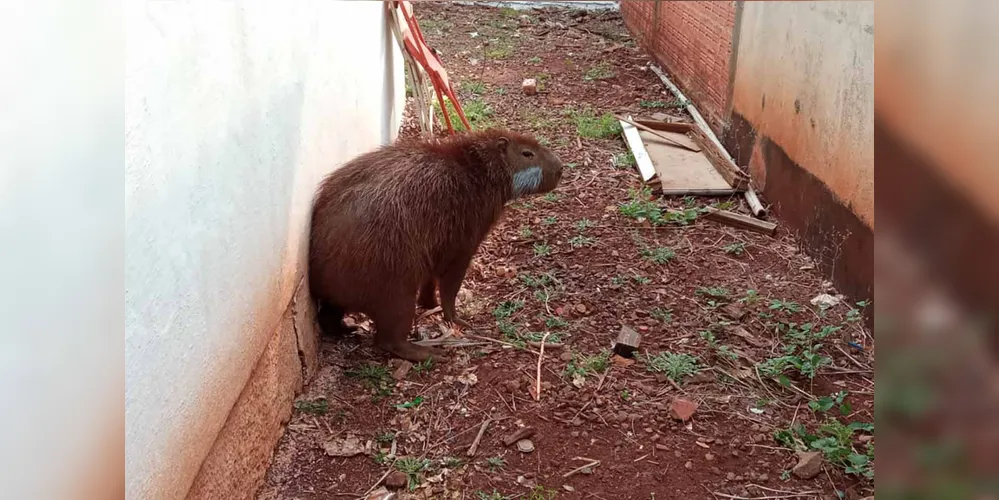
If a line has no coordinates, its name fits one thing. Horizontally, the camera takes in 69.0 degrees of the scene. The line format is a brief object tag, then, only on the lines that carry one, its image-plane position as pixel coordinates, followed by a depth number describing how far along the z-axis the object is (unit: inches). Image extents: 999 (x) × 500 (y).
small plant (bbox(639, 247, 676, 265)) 190.2
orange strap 234.1
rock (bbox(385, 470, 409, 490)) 117.5
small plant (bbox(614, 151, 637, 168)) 245.9
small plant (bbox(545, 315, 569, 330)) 163.3
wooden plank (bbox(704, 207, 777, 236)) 207.5
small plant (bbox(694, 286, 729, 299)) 174.9
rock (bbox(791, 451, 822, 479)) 119.6
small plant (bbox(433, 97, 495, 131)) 270.1
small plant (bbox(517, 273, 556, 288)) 180.1
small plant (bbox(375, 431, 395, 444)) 128.5
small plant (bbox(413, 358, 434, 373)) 148.5
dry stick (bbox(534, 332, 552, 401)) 140.0
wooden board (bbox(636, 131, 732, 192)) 230.2
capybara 140.2
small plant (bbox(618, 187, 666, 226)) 211.3
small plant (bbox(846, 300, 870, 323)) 163.9
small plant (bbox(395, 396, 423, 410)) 137.6
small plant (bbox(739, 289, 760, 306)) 172.6
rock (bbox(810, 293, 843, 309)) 172.2
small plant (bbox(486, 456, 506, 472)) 122.0
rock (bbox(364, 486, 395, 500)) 115.6
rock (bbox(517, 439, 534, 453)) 126.4
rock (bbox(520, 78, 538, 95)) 303.9
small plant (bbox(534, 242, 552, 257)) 193.8
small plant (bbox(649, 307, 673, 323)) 165.9
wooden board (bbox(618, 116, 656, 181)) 235.4
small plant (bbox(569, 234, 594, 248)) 198.2
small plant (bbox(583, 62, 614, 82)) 326.3
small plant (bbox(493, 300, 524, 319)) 169.2
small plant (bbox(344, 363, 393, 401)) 142.5
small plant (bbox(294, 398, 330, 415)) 134.2
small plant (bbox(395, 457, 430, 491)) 119.1
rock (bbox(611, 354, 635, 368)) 149.9
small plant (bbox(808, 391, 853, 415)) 134.5
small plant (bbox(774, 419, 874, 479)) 118.9
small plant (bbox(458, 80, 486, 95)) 305.2
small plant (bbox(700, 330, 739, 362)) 151.5
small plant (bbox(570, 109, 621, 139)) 267.7
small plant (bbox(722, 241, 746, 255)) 196.9
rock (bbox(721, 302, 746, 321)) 166.1
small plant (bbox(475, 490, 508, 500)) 114.7
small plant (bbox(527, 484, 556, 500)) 115.7
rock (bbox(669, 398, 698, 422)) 133.6
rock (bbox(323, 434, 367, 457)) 125.0
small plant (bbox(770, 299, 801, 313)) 169.3
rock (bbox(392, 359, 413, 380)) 145.9
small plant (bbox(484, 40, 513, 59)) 350.9
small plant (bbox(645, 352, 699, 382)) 145.8
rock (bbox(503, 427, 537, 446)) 127.7
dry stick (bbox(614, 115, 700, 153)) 258.5
